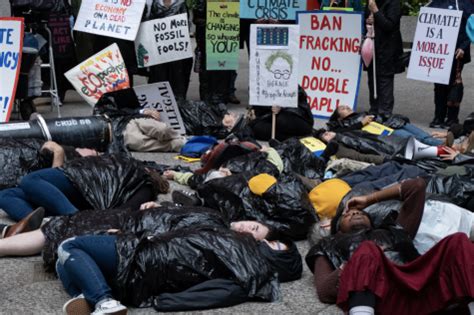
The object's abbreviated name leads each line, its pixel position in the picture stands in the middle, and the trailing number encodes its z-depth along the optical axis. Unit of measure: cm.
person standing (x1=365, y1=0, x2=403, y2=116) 1114
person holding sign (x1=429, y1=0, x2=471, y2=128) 1088
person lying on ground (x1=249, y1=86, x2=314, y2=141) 980
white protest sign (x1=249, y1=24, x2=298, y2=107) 988
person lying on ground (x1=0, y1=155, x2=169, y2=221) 671
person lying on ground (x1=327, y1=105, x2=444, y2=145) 909
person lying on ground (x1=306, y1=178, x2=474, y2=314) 491
